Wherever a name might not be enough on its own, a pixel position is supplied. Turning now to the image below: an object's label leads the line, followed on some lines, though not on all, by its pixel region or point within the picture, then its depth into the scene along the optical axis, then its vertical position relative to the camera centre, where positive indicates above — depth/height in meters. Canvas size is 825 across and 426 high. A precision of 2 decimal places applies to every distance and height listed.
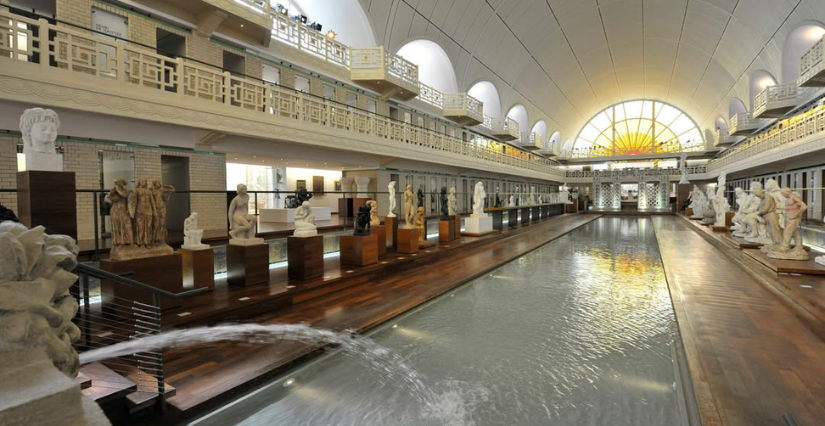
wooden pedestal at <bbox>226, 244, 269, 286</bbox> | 6.38 -1.09
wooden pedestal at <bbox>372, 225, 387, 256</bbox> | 9.73 -0.98
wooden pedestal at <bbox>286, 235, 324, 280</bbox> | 6.97 -1.05
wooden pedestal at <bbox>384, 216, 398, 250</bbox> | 10.73 -0.86
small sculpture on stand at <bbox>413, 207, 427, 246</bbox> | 11.45 -0.68
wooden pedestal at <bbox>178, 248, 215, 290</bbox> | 6.00 -1.05
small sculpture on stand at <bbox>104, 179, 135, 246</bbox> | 5.20 -0.20
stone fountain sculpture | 1.42 -0.57
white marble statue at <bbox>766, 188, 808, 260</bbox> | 8.01 -0.57
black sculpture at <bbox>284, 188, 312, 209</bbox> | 7.82 +0.09
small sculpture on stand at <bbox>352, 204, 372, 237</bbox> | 8.60 -0.50
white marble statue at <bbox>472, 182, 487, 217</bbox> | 14.88 -0.04
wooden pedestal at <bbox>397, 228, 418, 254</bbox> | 10.15 -1.07
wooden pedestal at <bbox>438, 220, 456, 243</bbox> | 12.82 -1.05
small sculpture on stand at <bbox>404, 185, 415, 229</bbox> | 11.29 -0.26
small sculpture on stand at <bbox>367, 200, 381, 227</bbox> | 10.52 -0.46
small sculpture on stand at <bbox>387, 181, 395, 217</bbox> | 11.38 +0.11
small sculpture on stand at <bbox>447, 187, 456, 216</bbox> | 13.77 -0.14
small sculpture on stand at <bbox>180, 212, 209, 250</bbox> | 6.20 -0.57
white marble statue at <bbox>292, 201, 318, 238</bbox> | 7.39 -0.40
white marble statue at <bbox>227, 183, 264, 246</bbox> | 6.63 -0.40
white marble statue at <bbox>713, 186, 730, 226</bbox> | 16.17 -0.26
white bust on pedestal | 4.02 +0.64
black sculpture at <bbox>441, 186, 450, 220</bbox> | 13.23 -0.31
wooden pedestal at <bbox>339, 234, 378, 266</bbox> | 8.34 -1.09
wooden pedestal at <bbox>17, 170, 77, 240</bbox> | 3.72 -0.01
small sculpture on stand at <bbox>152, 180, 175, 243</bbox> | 5.50 -0.14
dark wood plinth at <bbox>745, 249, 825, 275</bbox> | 7.15 -1.27
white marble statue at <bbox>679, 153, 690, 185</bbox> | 33.92 +2.45
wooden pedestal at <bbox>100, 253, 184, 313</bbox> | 4.72 -1.03
